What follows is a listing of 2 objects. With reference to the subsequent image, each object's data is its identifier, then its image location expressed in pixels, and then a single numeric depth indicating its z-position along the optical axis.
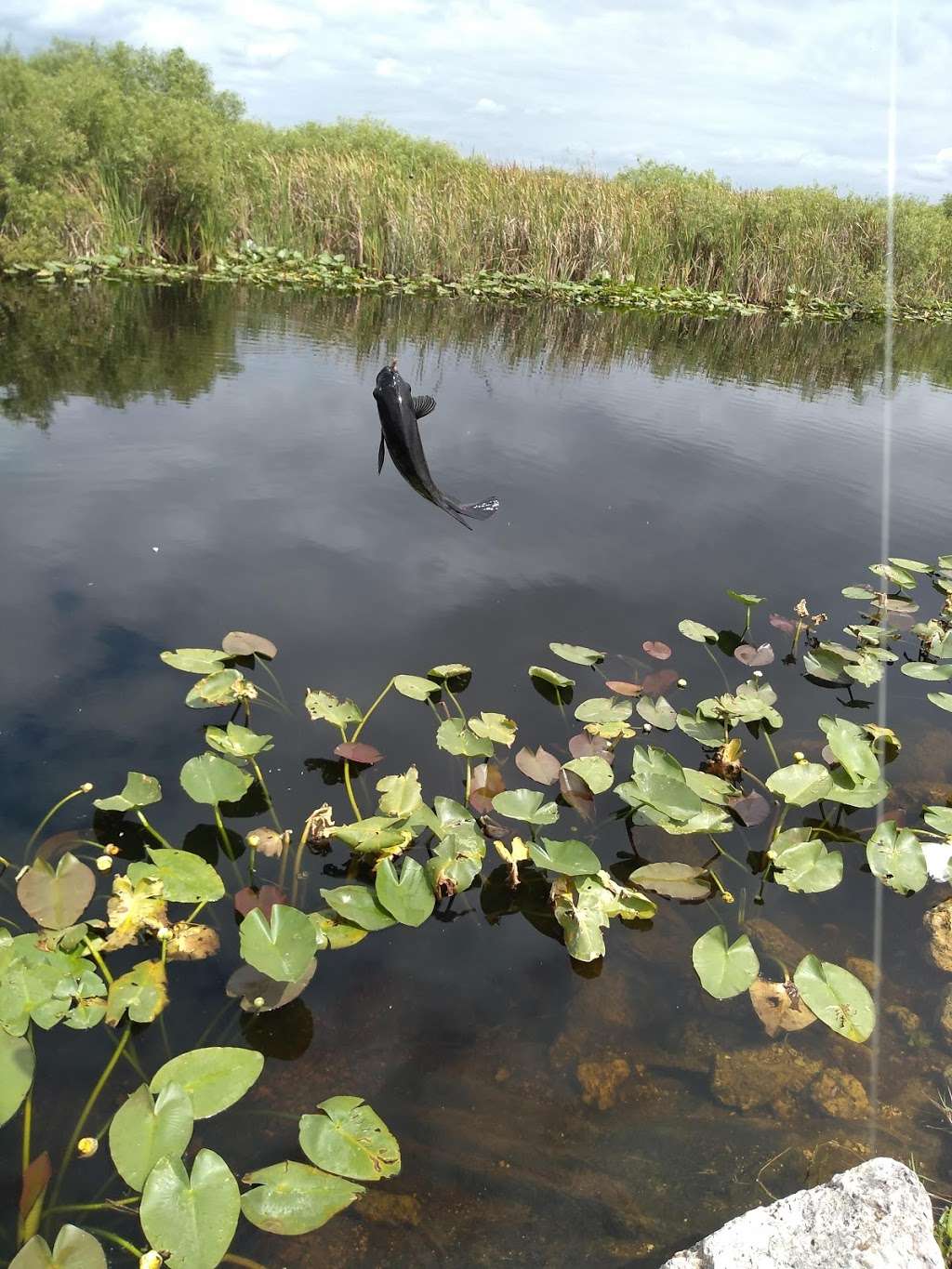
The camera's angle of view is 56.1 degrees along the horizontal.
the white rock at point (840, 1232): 1.39
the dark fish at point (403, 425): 2.37
